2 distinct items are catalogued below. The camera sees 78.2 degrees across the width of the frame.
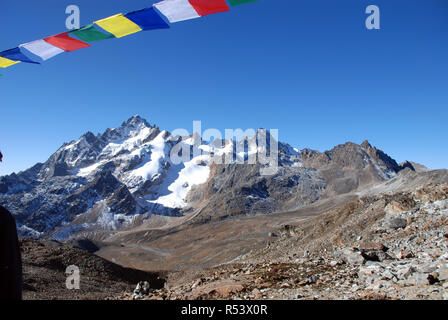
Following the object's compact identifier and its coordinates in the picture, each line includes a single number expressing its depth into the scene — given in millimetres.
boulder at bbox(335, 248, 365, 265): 8562
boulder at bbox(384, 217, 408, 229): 14184
